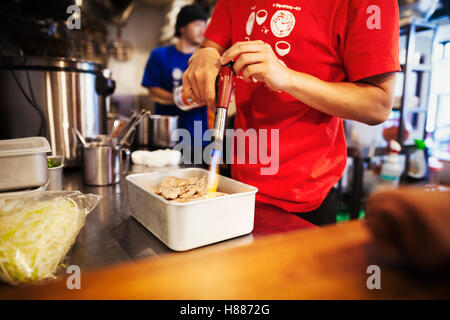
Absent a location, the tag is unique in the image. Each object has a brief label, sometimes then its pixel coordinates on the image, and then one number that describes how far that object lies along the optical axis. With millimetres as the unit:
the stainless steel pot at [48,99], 1438
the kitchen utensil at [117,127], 1684
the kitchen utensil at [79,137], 1376
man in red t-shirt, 911
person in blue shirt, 2678
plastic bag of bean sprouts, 556
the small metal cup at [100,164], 1258
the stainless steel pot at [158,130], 1868
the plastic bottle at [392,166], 3214
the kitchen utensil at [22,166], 707
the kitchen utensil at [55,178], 1054
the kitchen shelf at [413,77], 3294
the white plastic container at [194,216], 688
